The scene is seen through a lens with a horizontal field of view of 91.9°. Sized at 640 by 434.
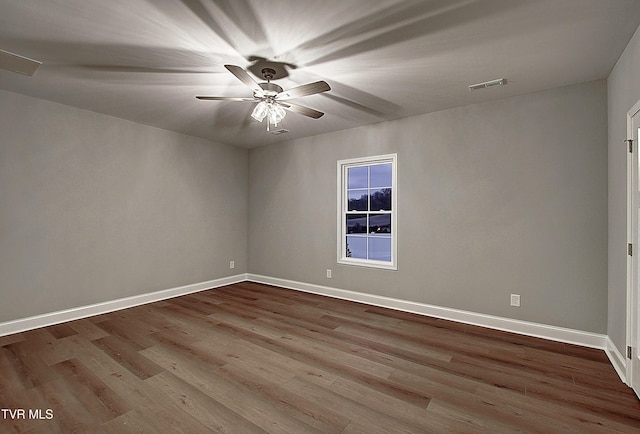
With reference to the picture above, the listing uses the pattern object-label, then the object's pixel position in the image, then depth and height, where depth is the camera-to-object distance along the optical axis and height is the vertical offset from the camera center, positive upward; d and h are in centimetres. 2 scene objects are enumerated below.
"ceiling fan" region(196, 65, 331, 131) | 262 +108
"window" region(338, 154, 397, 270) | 453 +7
